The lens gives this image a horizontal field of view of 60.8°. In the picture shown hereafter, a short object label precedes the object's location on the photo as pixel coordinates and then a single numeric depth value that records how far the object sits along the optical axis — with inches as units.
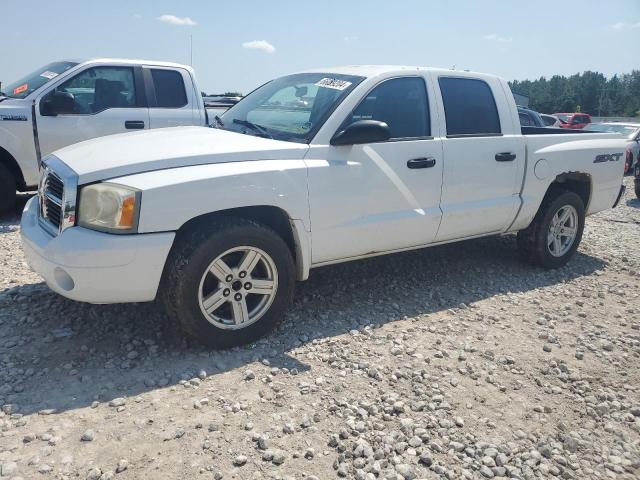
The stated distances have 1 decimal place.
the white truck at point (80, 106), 258.8
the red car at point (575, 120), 1099.9
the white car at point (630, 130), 476.7
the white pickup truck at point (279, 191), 124.2
